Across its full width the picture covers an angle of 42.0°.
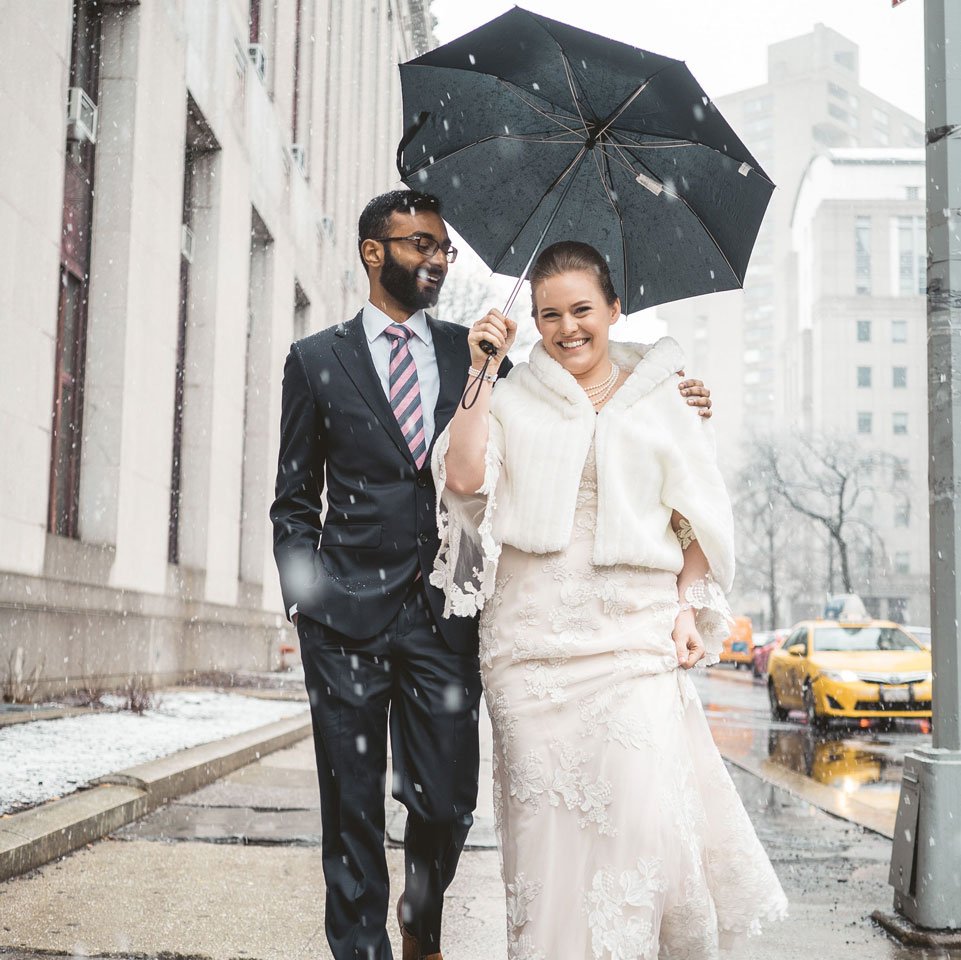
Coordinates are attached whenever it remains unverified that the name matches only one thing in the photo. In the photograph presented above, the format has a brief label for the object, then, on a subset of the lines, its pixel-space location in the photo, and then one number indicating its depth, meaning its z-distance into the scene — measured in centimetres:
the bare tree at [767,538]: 5947
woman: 348
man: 380
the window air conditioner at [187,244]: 1869
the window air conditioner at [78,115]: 1369
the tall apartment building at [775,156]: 14250
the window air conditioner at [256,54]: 2167
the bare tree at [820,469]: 5200
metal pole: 505
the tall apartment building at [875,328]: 8469
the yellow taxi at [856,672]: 1631
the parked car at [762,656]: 3425
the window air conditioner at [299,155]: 2653
